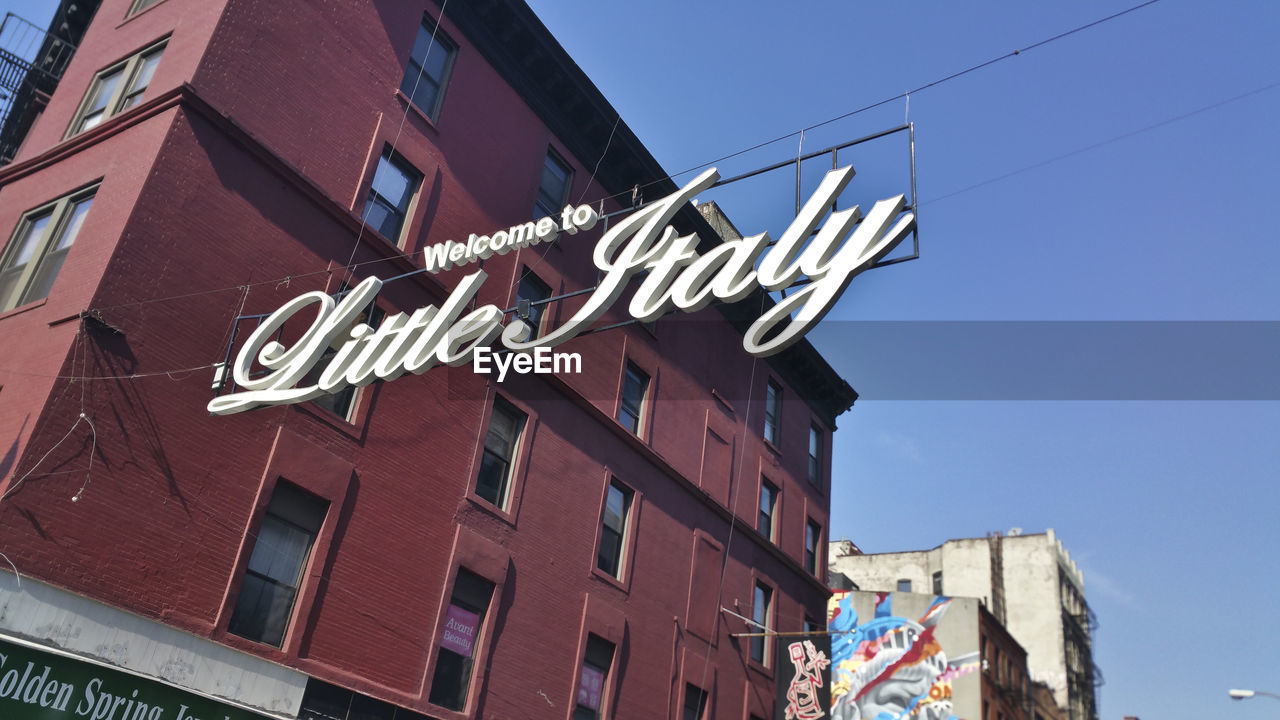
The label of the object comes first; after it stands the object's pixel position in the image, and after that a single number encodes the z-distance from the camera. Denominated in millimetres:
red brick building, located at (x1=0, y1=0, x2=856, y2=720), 14586
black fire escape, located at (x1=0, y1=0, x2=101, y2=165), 23875
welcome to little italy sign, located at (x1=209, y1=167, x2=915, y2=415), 13164
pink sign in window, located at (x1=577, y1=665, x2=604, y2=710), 22469
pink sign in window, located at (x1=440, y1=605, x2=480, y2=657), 19422
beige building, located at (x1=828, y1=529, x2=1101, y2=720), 76438
